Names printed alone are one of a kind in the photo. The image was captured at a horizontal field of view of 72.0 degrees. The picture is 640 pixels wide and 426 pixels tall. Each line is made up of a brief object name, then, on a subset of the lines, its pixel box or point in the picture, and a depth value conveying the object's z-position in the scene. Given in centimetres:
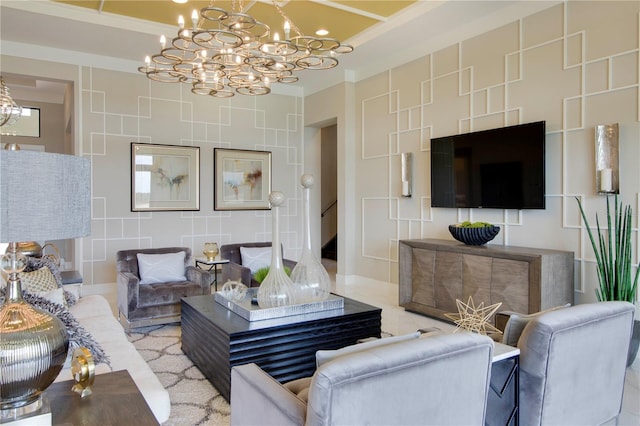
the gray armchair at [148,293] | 398
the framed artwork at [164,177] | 605
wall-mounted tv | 409
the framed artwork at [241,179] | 666
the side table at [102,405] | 129
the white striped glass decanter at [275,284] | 291
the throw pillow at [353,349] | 155
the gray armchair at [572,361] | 186
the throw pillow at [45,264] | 320
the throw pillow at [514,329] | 209
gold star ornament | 217
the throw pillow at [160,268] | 446
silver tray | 286
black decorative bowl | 424
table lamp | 94
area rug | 248
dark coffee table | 264
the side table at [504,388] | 191
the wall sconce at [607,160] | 354
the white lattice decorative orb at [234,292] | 328
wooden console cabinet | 363
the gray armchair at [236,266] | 457
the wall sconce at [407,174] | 552
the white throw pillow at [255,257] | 511
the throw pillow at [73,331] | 197
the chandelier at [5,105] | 379
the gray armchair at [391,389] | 127
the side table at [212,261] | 502
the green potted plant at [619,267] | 326
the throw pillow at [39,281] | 295
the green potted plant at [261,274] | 346
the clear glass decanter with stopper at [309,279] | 315
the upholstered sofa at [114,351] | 193
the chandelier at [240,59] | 297
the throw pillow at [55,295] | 287
